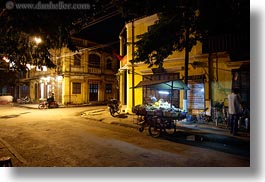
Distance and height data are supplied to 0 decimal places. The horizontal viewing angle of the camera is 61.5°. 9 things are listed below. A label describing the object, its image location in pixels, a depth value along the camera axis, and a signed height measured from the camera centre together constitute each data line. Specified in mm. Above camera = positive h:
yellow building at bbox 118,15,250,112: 11703 +1105
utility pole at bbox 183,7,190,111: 10551 +2170
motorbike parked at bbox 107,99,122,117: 15749 -1009
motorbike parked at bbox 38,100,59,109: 23089 -1313
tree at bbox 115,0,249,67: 7438 +3012
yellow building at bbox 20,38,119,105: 28016 +2023
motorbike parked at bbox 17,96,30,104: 31175 -1221
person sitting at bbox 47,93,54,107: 23609 -766
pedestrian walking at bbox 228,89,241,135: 8805 -649
